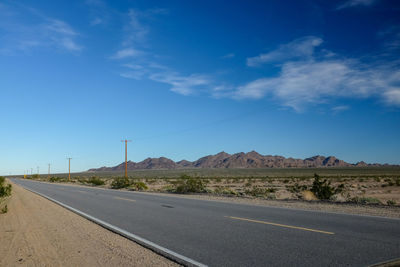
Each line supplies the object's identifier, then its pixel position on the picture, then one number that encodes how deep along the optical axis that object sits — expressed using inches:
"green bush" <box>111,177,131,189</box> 1396.7
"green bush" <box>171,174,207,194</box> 1005.9
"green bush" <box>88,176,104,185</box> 1875.0
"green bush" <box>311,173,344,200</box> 775.7
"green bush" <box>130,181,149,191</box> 1238.8
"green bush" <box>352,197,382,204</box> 633.2
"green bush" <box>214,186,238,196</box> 880.9
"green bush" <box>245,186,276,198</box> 835.8
